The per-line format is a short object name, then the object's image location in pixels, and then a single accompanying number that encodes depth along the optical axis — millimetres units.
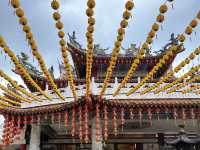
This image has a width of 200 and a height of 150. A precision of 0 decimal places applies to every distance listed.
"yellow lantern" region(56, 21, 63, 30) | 5702
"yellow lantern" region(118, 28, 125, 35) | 5935
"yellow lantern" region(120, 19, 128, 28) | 5642
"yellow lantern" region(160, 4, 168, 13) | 5305
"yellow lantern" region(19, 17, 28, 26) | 5580
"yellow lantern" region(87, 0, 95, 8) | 5103
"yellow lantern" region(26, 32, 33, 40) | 6068
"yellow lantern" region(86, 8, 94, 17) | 5328
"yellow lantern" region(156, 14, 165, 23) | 5551
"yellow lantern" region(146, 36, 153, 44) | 6230
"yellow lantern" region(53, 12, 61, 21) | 5454
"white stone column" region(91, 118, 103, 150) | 10938
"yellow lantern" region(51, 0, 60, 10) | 5156
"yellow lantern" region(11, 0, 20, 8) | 5100
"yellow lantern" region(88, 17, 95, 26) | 5636
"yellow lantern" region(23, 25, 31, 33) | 5838
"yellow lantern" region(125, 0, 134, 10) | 5168
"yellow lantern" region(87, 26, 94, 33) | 5871
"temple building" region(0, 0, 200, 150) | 6484
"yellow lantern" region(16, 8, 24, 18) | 5332
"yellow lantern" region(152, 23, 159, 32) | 5828
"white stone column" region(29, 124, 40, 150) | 12266
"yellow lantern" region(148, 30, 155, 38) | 6059
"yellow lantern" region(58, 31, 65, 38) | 6032
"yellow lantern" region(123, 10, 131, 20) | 5406
